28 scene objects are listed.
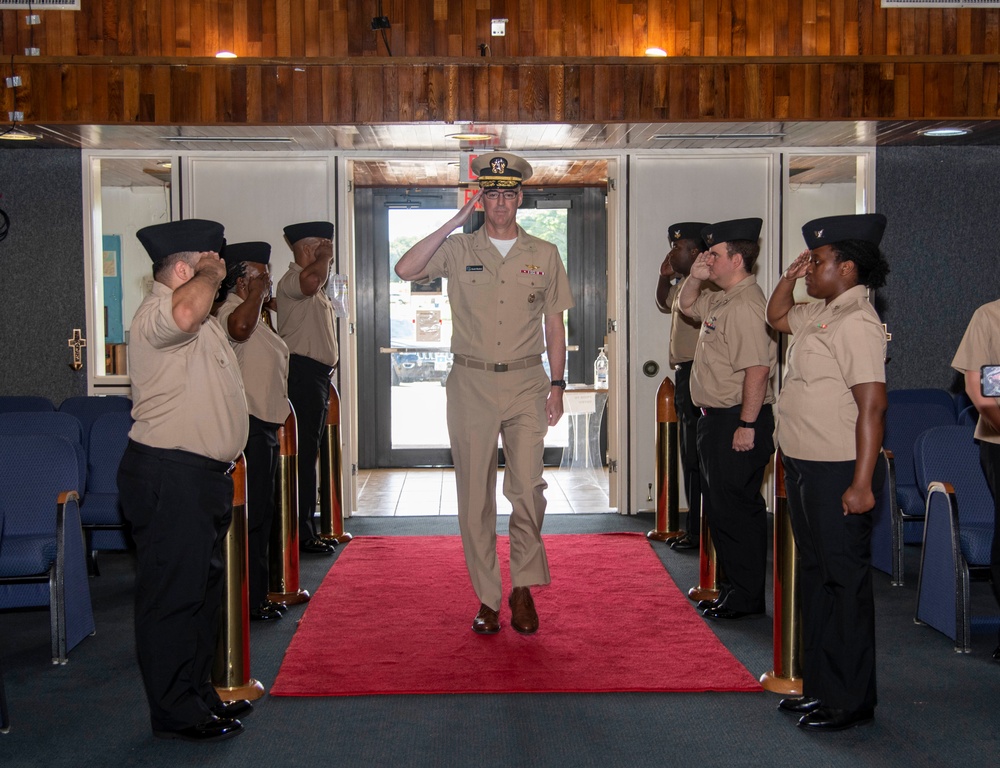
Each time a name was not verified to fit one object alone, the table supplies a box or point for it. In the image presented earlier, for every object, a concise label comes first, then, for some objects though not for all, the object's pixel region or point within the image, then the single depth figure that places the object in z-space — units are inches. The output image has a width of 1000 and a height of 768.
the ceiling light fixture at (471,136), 265.3
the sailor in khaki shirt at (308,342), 237.8
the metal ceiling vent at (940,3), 272.7
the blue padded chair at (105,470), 215.2
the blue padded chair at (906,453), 211.5
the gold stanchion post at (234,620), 144.9
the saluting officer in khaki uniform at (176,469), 126.6
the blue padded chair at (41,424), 218.8
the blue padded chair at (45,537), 164.9
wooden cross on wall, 282.7
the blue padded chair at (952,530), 168.9
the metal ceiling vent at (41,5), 268.5
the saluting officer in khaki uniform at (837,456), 128.9
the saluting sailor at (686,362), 241.9
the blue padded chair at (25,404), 256.4
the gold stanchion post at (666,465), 252.2
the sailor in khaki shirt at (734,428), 185.0
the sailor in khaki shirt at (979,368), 159.3
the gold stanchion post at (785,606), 148.0
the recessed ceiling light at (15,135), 251.6
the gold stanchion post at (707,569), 198.5
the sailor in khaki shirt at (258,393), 180.1
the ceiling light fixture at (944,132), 262.3
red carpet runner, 153.6
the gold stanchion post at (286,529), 197.3
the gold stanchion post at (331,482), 254.5
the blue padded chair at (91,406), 253.9
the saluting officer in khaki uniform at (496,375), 173.5
